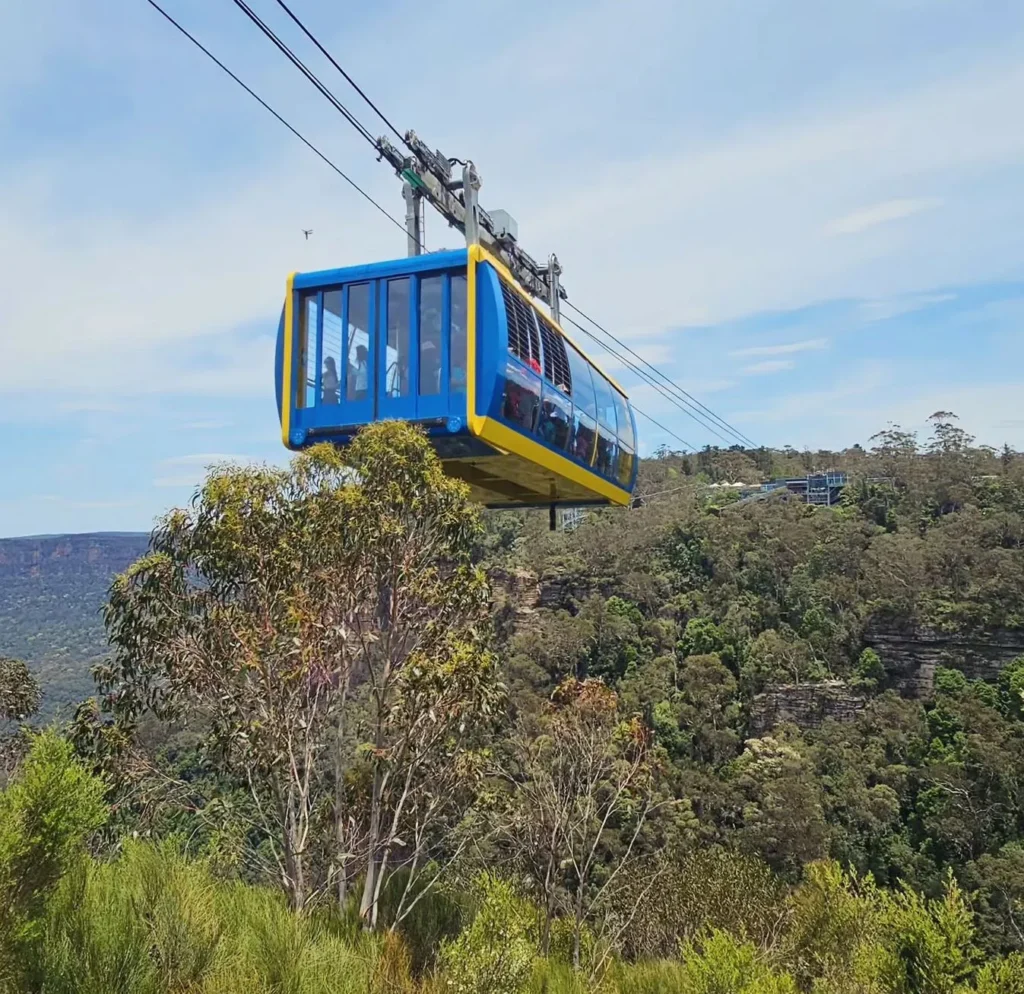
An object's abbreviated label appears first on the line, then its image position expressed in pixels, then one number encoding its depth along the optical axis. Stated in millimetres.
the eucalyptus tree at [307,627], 6211
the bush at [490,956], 5457
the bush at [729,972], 6637
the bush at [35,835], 4121
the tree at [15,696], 12458
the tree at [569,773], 10078
